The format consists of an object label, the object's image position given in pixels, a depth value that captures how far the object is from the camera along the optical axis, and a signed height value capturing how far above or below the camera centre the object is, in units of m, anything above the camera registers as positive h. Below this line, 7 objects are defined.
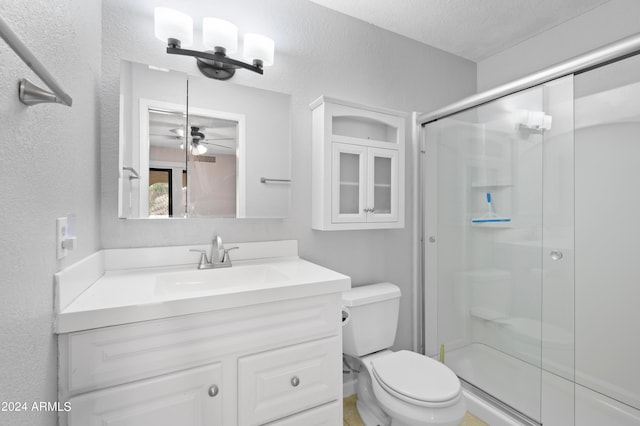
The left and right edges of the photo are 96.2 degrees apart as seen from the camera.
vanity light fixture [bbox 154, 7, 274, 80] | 1.25 +0.79
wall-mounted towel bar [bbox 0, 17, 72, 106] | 0.39 +0.24
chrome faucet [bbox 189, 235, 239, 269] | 1.33 -0.22
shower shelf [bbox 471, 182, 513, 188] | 1.65 +0.17
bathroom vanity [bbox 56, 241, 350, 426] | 0.79 -0.43
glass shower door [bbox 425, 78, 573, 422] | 1.45 -0.12
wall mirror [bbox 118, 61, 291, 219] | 1.25 +0.31
